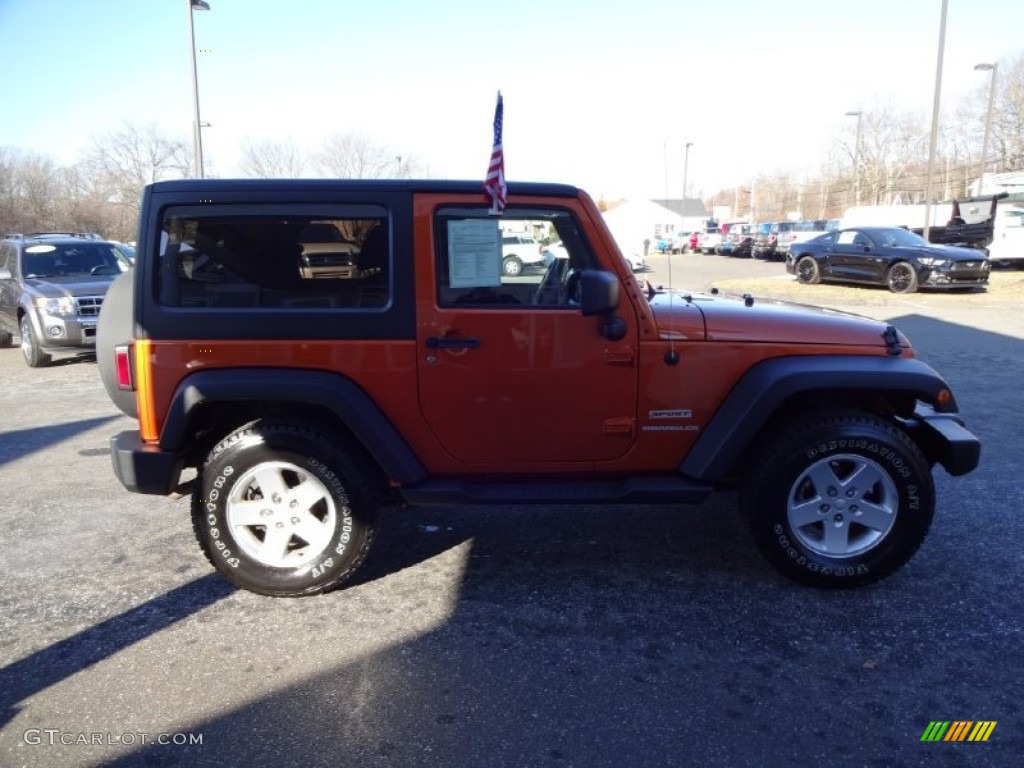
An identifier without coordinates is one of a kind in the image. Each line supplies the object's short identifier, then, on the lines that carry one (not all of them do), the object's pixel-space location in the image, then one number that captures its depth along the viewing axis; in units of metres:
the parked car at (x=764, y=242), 36.28
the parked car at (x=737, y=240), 39.94
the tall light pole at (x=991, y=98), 30.22
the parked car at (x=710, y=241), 45.50
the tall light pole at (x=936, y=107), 19.72
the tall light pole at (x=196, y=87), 15.51
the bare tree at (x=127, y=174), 33.66
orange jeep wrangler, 3.52
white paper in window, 3.56
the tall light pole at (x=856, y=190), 68.34
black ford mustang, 16.55
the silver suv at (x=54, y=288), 9.75
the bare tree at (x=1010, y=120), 58.22
